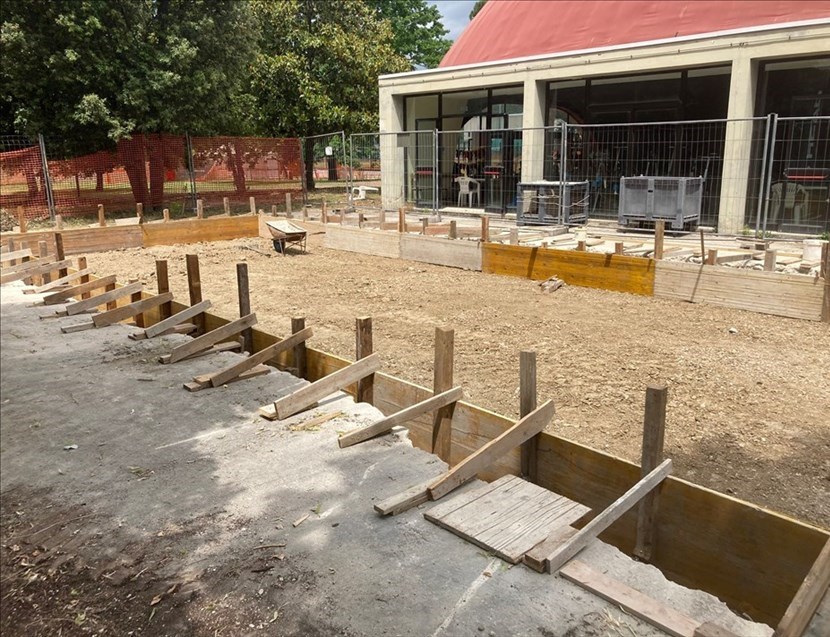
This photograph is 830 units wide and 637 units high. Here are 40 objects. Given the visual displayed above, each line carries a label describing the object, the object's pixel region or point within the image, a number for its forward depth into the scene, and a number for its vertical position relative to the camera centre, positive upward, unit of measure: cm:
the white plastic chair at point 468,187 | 2231 -61
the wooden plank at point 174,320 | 866 -188
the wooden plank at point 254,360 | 684 -194
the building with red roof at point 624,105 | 1591 +180
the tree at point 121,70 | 2027 +324
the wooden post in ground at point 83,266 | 1195 -163
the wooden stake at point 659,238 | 1080 -115
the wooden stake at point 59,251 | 1271 -145
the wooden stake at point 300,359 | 722 -200
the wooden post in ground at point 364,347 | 638 -167
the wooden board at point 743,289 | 949 -183
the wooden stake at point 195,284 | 905 -150
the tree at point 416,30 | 5225 +1083
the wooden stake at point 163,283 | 955 -156
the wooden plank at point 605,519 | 369 -198
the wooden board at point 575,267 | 1130 -176
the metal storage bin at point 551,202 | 1728 -90
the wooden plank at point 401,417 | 539 -197
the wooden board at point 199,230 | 1808 -160
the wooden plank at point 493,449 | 451 -192
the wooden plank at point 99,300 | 1003 -186
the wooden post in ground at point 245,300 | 811 -153
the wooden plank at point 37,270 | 1210 -169
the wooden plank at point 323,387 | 598 -194
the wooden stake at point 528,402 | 492 -170
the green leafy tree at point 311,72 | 3111 +456
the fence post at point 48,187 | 2006 -39
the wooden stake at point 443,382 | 550 -172
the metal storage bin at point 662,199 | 1502 -73
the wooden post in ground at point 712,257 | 1059 -143
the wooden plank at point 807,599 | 289 -192
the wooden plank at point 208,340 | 768 -191
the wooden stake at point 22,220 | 1636 -110
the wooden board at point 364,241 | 1576 -171
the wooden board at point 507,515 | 393 -213
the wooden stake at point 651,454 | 416 -175
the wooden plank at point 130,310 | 933 -187
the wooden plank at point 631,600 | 317 -212
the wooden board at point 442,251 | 1379 -173
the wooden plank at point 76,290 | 1060 -183
